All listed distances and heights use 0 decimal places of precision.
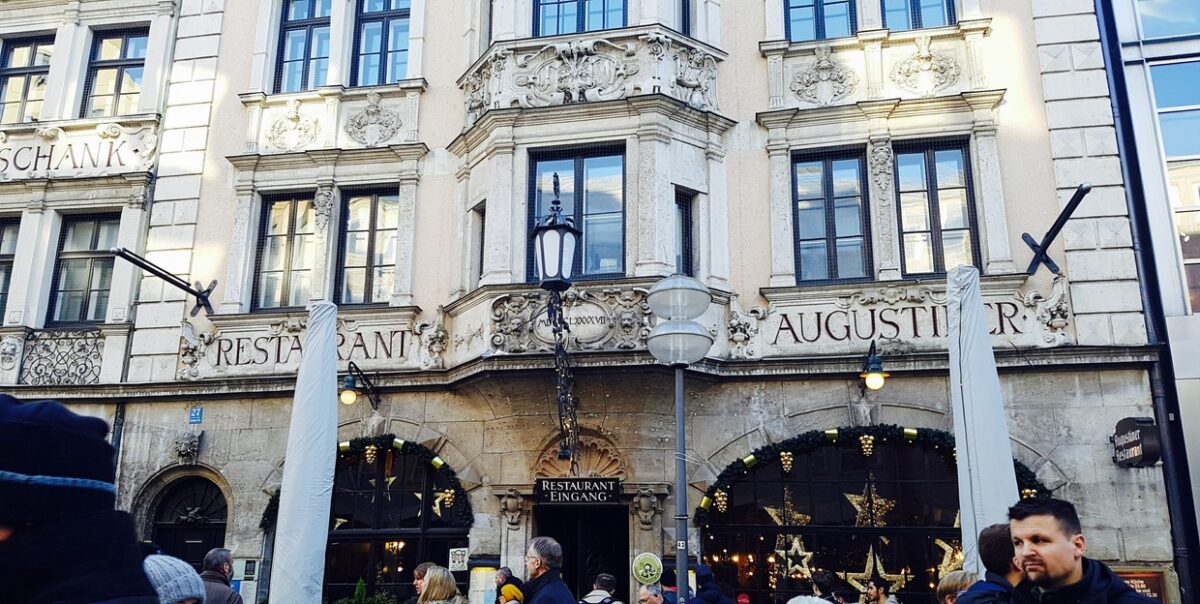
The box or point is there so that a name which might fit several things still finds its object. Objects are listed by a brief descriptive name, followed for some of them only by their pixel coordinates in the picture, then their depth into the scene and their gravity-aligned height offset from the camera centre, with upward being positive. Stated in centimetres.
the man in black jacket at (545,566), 650 -2
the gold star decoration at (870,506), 1212 +68
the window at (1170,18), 1301 +704
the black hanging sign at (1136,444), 1115 +133
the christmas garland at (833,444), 1209 +144
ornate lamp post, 995 +309
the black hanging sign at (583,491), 1222 +87
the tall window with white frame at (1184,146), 1223 +517
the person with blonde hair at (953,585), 592 -13
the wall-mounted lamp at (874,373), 1163 +219
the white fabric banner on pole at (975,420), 810 +120
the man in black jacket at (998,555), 448 +4
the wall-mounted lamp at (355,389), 1270 +229
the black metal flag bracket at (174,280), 1348 +392
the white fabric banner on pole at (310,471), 839 +81
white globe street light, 819 +189
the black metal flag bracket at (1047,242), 1169 +386
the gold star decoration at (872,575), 1184 -15
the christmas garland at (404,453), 1303 +133
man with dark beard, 328 +0
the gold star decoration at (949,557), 1171 +7
